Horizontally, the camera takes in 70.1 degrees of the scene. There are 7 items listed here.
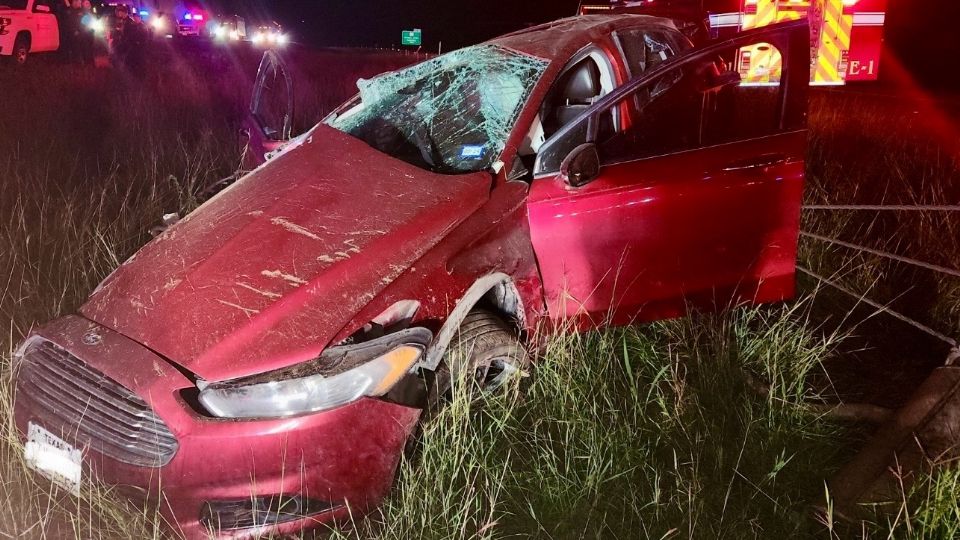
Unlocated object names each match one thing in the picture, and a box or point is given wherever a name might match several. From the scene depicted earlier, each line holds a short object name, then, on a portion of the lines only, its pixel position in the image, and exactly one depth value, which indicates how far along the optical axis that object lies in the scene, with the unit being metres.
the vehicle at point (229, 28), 24.75
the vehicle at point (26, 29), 12.55
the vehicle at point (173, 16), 20.83
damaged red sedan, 1.98
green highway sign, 28.43
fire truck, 7.01
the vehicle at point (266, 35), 24.70
